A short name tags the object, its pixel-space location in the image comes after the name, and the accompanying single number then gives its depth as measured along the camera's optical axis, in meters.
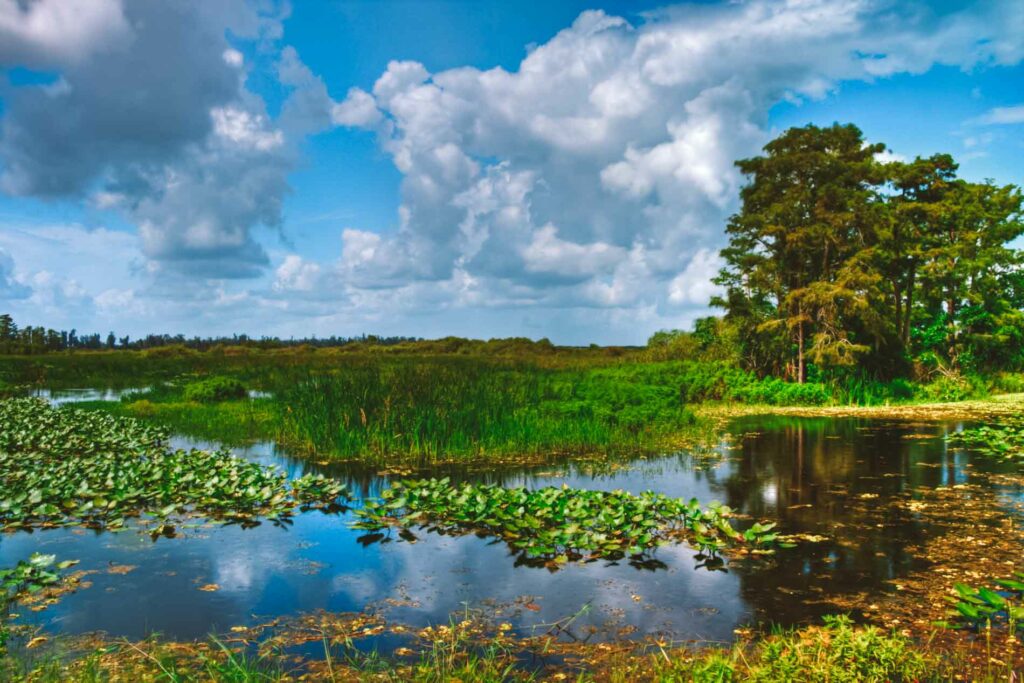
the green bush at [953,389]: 18.62
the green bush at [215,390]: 17.91
